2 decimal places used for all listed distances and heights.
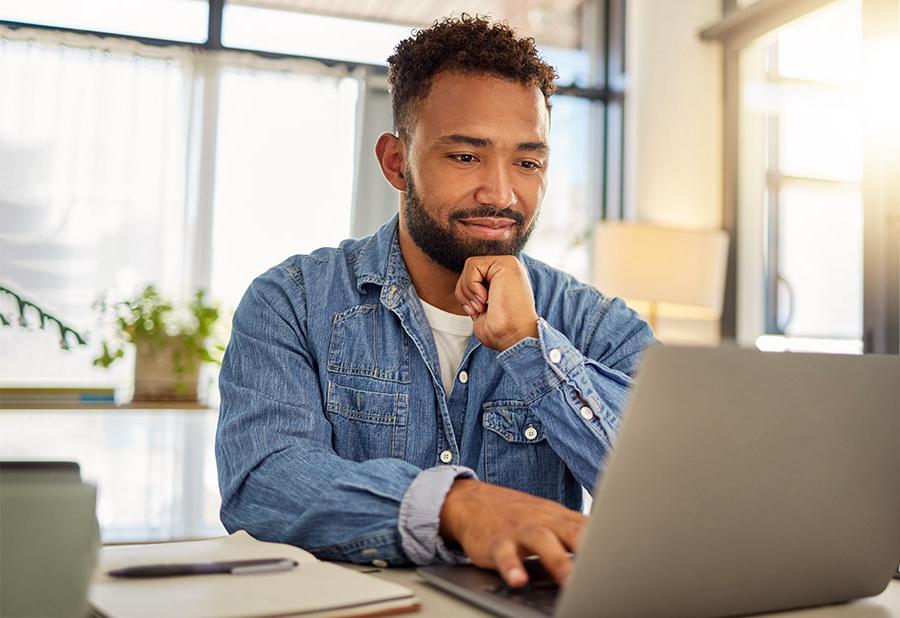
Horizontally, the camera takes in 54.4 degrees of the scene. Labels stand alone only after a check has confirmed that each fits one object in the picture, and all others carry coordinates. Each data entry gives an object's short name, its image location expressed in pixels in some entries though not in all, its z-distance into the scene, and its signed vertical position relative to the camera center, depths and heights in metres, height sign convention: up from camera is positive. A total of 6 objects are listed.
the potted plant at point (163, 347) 3.22 +0.00
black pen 0.70 -0.18
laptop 0.60 -0.10
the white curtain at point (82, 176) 3.56 +0.71
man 1.01 +0.02
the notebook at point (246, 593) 0.62 -0.18
